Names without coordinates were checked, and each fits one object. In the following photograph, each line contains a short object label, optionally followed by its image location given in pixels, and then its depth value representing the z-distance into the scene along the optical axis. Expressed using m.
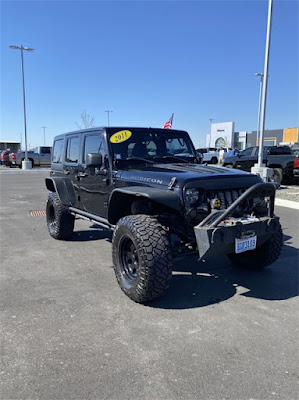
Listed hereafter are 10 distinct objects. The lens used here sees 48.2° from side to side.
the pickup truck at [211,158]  25.06
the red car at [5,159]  29.50
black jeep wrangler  3.38
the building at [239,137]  60.08
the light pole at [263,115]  13.18
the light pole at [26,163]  26.42
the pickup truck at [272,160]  14.62
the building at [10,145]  72.39
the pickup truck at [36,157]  28.78
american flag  8.44
